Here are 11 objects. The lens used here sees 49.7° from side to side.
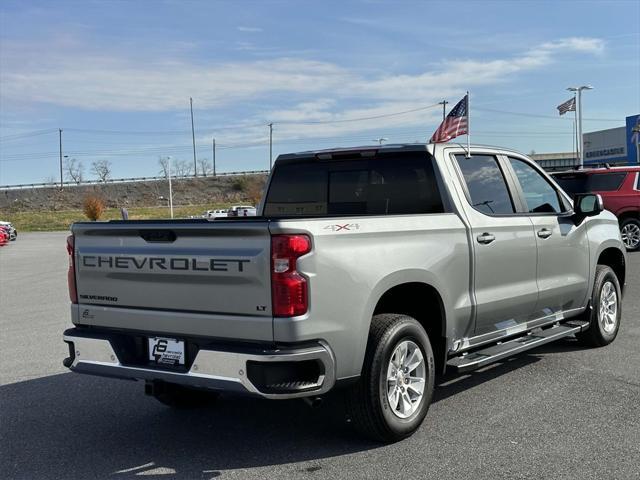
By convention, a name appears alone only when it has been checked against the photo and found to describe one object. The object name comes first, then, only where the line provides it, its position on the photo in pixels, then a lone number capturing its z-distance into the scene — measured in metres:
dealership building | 59.46
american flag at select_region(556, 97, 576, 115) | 41.44
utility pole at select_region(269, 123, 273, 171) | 90.01
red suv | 15.78
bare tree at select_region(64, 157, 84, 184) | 142.15
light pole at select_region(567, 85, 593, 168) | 45.38
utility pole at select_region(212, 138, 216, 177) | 121.54
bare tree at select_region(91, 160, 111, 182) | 137.62
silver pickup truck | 3.86
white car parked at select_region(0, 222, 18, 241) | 36.24
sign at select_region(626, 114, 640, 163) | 58.22
